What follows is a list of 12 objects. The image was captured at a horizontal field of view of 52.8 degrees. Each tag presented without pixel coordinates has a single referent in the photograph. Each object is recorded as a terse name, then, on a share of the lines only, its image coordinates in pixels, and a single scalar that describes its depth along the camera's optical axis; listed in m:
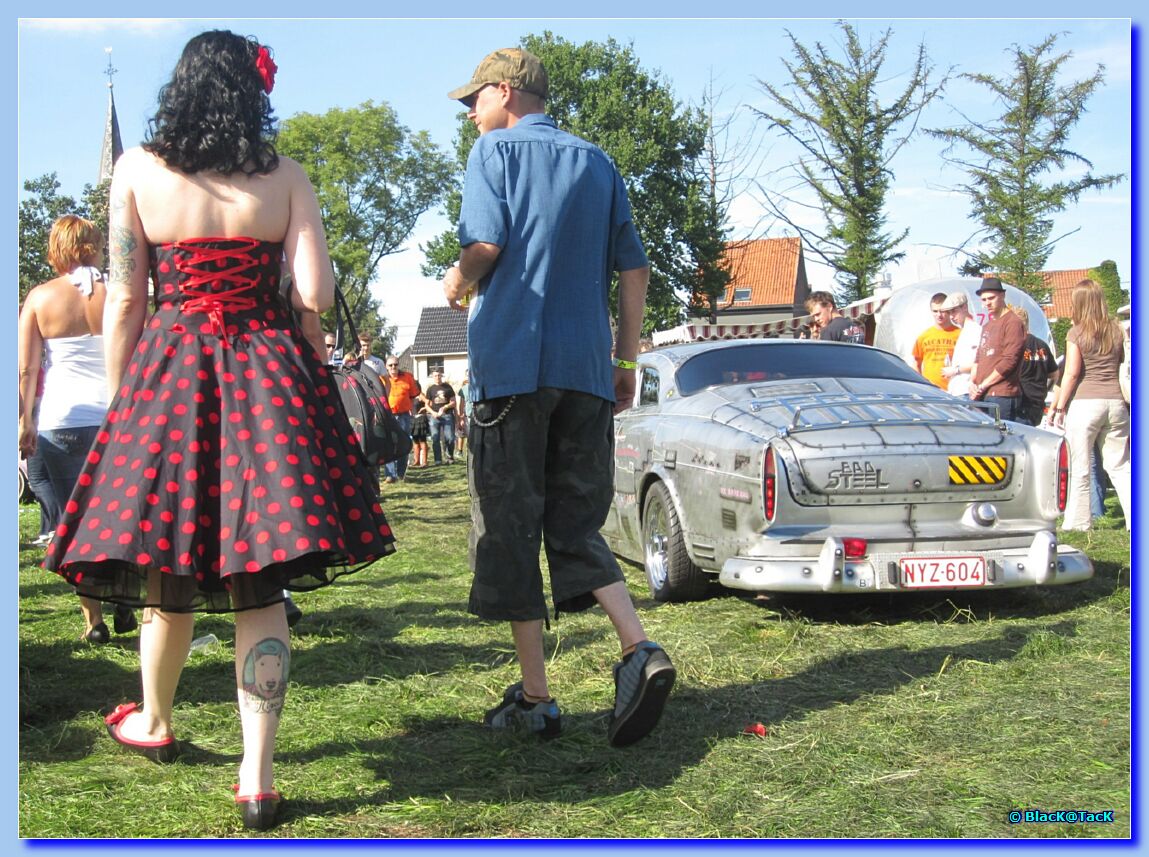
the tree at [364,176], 53.34
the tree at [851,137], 34.12
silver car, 5.42
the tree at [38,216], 40.25
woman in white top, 5.20
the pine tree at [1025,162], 22.45
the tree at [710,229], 40.72
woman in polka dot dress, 2.85
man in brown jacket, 8.79
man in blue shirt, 3.66
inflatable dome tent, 15.74
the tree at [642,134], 47.59
